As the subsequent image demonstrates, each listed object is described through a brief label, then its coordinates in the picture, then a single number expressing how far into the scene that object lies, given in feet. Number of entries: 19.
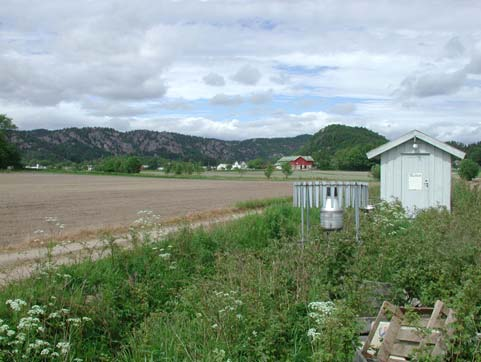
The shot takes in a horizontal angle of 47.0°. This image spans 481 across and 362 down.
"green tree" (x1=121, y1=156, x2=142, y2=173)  440.04
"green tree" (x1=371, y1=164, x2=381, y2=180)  185.68
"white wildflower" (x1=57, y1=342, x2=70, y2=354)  18.29
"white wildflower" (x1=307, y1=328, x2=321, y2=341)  15.89
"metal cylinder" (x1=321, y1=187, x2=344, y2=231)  35.47
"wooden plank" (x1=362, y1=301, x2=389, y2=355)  16.07
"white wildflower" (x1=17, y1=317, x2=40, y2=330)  18.13
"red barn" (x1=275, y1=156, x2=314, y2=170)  447.71
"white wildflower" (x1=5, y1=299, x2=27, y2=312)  19.19
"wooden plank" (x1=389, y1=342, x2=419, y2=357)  15.79
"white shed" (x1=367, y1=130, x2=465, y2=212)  59.98
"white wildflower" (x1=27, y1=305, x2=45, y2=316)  19.22
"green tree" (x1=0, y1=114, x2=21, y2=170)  402.52
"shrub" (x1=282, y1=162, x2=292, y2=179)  354.45
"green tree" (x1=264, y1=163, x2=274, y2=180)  348.79
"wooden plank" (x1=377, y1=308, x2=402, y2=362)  15.48
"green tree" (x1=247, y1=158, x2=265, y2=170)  517.55
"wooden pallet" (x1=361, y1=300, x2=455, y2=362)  14.49
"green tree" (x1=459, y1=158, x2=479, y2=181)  193.65
